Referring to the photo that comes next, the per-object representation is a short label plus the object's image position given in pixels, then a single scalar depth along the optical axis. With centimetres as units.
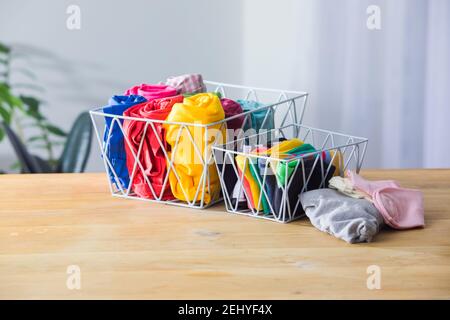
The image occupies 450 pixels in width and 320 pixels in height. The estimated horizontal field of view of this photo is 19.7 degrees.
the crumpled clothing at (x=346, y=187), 219
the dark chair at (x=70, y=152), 347
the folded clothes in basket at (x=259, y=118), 237
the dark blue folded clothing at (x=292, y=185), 218
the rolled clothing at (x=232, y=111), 234
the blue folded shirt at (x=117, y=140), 233
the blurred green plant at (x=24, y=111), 365
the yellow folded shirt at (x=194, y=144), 224
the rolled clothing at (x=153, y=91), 238
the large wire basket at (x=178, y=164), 224
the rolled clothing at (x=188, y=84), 242
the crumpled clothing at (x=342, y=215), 209
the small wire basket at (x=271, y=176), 218
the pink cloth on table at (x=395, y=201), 216
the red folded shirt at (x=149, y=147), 228
